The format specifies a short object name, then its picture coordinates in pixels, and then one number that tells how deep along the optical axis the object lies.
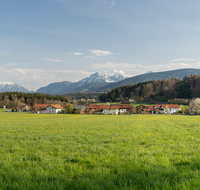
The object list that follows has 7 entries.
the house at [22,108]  132.93
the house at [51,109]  117.39
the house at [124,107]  114.59
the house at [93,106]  121.97
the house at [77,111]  94.41
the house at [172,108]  113.39
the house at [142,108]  111.04
